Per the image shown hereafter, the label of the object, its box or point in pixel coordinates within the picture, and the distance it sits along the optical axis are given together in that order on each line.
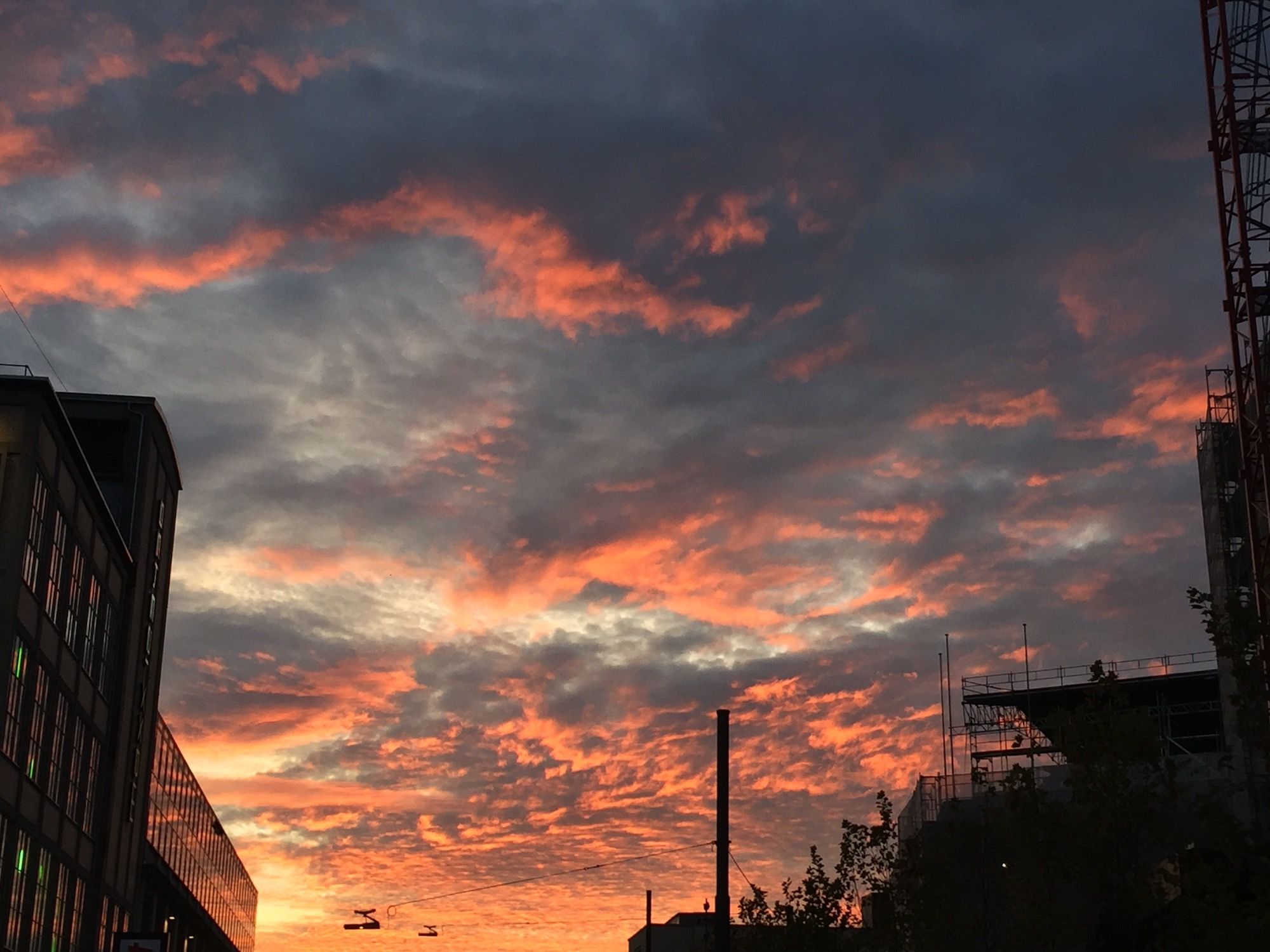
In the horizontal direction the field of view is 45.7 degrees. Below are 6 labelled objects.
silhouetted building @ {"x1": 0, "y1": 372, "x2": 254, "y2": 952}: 56.72
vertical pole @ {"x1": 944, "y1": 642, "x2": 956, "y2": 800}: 88.50
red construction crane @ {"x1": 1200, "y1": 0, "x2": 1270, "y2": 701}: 66.62
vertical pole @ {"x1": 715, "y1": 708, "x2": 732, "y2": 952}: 35.72
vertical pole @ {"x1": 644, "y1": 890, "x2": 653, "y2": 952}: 86.64
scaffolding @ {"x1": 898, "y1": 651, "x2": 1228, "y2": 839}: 80.25
